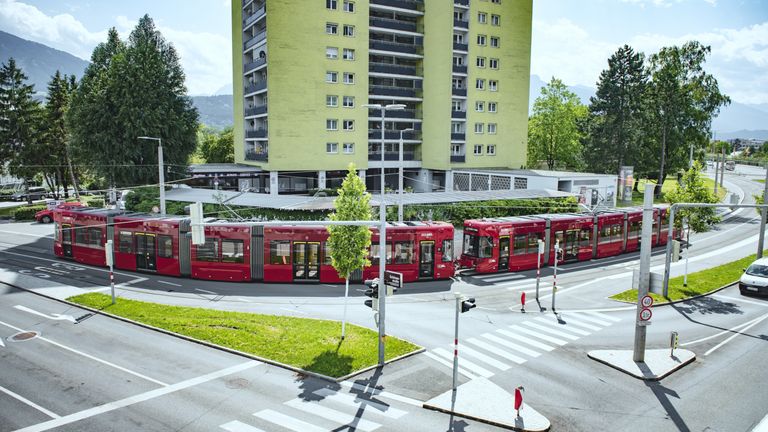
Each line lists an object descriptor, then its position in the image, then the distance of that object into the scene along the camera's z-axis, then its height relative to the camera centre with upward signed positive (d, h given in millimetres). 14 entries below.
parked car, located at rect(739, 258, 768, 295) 26844 -6203
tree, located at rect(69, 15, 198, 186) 48000 +4170
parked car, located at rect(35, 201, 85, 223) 51406 -5759
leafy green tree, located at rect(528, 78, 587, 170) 72812 +5284
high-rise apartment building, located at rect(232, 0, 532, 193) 51750 +8645
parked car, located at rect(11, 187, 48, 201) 67806 -4709
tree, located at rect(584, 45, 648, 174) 61188 +6488
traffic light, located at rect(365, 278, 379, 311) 17594 -4684
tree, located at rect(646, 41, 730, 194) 62906 +8044
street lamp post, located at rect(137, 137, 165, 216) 34709 -1701
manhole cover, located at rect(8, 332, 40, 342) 19469 -6963
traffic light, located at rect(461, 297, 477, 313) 15711 -4444
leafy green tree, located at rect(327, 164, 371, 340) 20875 -2858
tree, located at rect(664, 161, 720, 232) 30031 -1971
